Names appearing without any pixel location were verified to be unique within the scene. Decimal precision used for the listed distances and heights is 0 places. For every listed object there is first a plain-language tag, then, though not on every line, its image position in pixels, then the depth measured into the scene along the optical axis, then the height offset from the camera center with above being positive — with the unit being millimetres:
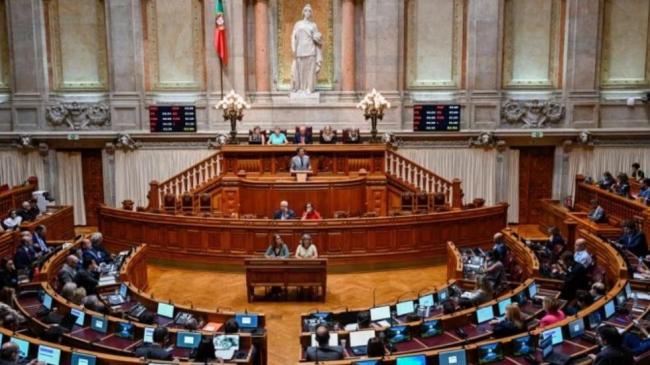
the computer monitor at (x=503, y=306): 8734 -2766
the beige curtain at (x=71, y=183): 19484 -2442
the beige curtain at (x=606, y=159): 18500 -1743
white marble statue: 18594 +1328
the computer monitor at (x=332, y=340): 7758 -2856
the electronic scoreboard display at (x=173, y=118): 18891 -508
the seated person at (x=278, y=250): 12023 -2757
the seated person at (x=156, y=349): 7234 -2805
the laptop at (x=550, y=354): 6779 -2723
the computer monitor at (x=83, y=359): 6934 -2736
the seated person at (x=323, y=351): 7223 -2785
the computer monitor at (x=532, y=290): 9438 -2784
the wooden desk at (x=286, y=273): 11648 -3086
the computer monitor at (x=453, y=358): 6867 -2713
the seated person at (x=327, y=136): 17186 -959
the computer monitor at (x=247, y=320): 8464 -2854
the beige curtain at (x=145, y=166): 18984 -1906
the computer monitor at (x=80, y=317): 8480 -2799
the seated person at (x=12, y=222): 14015 -2602
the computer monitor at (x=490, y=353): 7020 -2735
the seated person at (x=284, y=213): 13984 -2437
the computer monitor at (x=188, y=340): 7715 -2828
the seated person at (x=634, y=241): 11719 -2575
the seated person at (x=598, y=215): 14727 -2652
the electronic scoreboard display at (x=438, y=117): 18656 -518
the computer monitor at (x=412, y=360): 6777 -2701
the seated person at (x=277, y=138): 17219 -1009
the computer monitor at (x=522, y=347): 7207 -2731
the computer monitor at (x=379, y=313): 8680 -2842
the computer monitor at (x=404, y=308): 8875 -2827
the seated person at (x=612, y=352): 5848 -2288
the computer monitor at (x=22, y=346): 7188 -2685
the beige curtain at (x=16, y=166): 19078 -1881
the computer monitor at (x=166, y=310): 8938 -2871
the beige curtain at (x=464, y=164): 18750 -1871
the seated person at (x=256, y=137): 17109 -968
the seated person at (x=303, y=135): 17281 -935
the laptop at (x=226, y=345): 7570 -2871
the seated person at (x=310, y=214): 13953 -2456
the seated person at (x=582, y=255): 10406 -2505
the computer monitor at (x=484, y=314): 8539 -2820
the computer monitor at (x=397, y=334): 7922 -2848
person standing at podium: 16156 -1539
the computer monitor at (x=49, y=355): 7065 -2747
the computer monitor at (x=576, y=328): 7531 -2658
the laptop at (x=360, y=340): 7637 -2844
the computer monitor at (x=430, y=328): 8086 -2834
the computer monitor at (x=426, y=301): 9242 -2857
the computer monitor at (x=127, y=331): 8102 -2857
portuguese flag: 18234 +1881
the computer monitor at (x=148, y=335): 7949 -2848
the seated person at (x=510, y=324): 7785 -2695
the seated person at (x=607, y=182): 16406 -2129
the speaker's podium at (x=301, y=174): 15672 -1798
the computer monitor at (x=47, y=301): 9078 -2794
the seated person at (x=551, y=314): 8070 -2690
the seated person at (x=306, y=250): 11914 -2732
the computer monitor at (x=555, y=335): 7336 -2653
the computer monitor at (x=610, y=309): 8105 -2629
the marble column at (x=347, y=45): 19031 +1571
